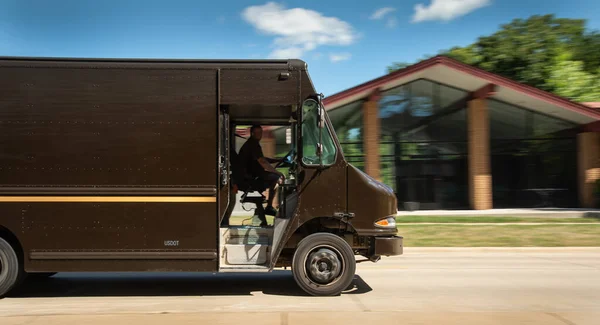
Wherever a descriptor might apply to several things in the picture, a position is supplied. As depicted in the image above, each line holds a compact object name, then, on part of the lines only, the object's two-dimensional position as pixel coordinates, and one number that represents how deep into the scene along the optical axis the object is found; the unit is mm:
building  19203
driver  7480
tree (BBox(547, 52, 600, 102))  28000
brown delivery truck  6422
